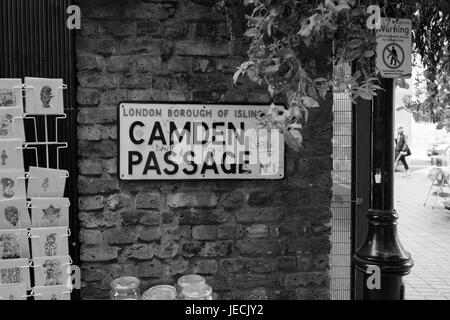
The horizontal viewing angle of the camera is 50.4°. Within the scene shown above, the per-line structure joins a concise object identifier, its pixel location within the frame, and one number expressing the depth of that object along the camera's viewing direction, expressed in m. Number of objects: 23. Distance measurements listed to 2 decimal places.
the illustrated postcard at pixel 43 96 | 2.81
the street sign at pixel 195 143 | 3.05
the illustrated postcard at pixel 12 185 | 2.78
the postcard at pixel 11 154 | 2.74
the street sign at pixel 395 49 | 2.50
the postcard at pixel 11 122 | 2.74
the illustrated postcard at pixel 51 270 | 2.82
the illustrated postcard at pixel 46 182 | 2.83
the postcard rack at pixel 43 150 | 2.84
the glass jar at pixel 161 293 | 2.66
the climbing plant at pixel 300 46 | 1.91
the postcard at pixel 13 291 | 2.74
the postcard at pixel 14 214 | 2.79
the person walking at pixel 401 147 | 15.82
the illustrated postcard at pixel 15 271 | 2.79
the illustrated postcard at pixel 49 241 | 2.80
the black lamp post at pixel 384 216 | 2.53
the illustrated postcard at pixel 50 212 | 2.81
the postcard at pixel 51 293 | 2.82
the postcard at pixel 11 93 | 2.77
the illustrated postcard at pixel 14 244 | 2.80
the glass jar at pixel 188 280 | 2.88
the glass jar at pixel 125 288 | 2.82
